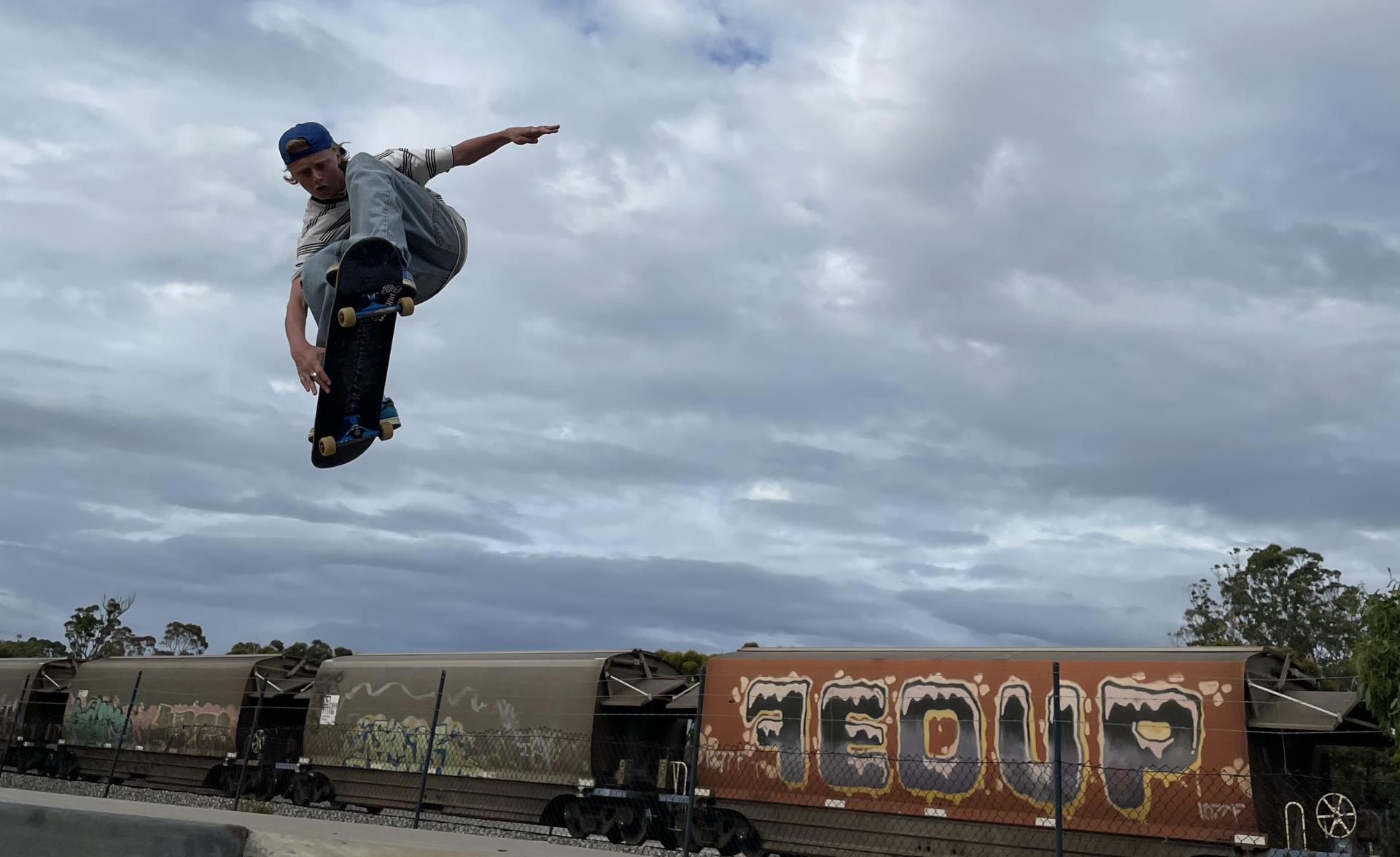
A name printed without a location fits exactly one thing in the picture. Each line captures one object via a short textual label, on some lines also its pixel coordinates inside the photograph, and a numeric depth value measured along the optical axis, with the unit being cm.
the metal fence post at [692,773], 909
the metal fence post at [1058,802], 779
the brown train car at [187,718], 2106
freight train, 1241
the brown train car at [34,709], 2498
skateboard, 455
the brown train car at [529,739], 1636
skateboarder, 475
